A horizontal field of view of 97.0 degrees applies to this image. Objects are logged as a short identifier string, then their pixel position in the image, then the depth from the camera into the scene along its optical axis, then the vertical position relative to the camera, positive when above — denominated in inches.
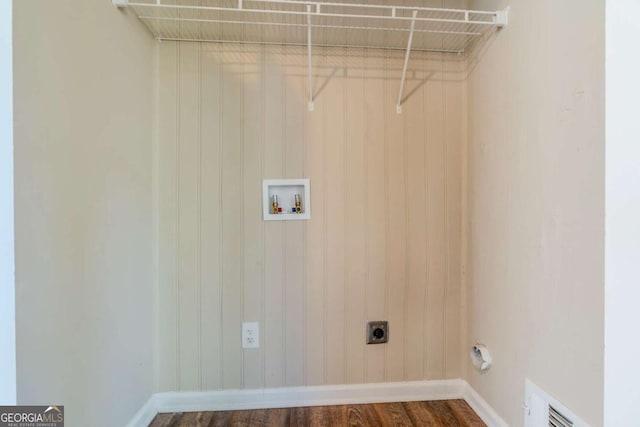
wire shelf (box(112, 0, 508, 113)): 49.2 +33.0
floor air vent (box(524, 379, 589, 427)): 33.6 -25.7
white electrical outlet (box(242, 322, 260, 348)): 53.9 -23.7
